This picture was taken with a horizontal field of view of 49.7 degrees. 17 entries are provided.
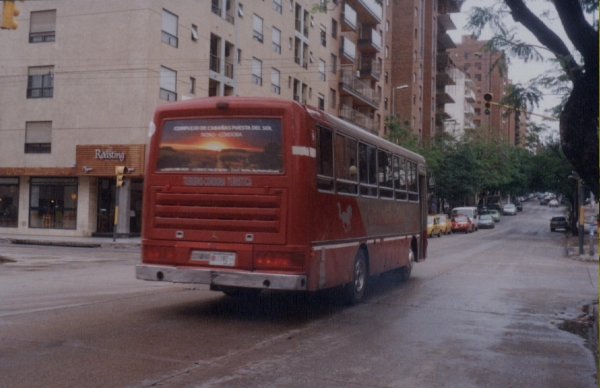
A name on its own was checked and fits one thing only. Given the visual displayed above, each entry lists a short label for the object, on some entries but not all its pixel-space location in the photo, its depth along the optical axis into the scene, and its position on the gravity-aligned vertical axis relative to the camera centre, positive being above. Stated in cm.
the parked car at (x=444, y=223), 4606 -1
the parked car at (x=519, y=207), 11121 +294
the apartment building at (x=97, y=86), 3019 +643
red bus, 875 +33
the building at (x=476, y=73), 13262 +3175
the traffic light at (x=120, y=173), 2638 +180
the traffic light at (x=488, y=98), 2238 +435
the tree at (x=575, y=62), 820 +210
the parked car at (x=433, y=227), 4297 -30
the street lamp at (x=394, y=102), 6300 +1187
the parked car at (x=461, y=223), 5121 +0
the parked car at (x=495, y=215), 7206 +100
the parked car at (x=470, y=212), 5500 +95
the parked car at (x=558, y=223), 5828 +16
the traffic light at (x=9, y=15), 1167 +363
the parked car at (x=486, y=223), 6078 +6
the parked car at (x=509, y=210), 9506 +205
